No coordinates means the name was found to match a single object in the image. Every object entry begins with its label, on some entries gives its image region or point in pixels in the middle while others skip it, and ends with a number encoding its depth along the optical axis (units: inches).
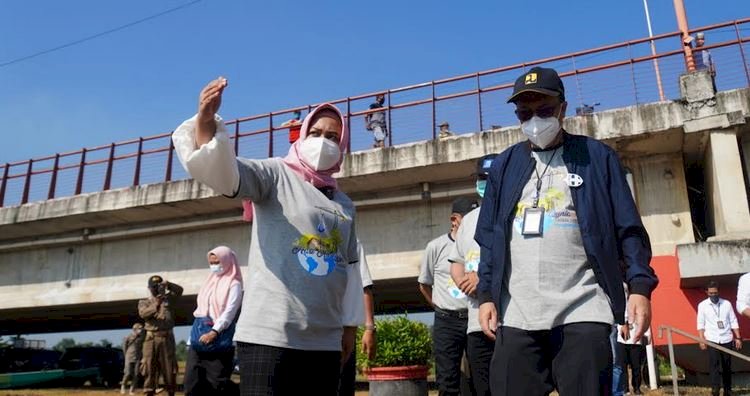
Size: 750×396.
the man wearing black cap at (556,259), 84.5
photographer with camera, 304.0
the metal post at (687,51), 411.0
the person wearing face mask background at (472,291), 161.3
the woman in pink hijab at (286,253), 82.9
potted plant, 272.2
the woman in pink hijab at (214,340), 206.5
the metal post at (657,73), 412.7
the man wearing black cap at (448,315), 185.6
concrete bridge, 394.0
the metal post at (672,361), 266.2
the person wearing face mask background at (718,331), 335.6
